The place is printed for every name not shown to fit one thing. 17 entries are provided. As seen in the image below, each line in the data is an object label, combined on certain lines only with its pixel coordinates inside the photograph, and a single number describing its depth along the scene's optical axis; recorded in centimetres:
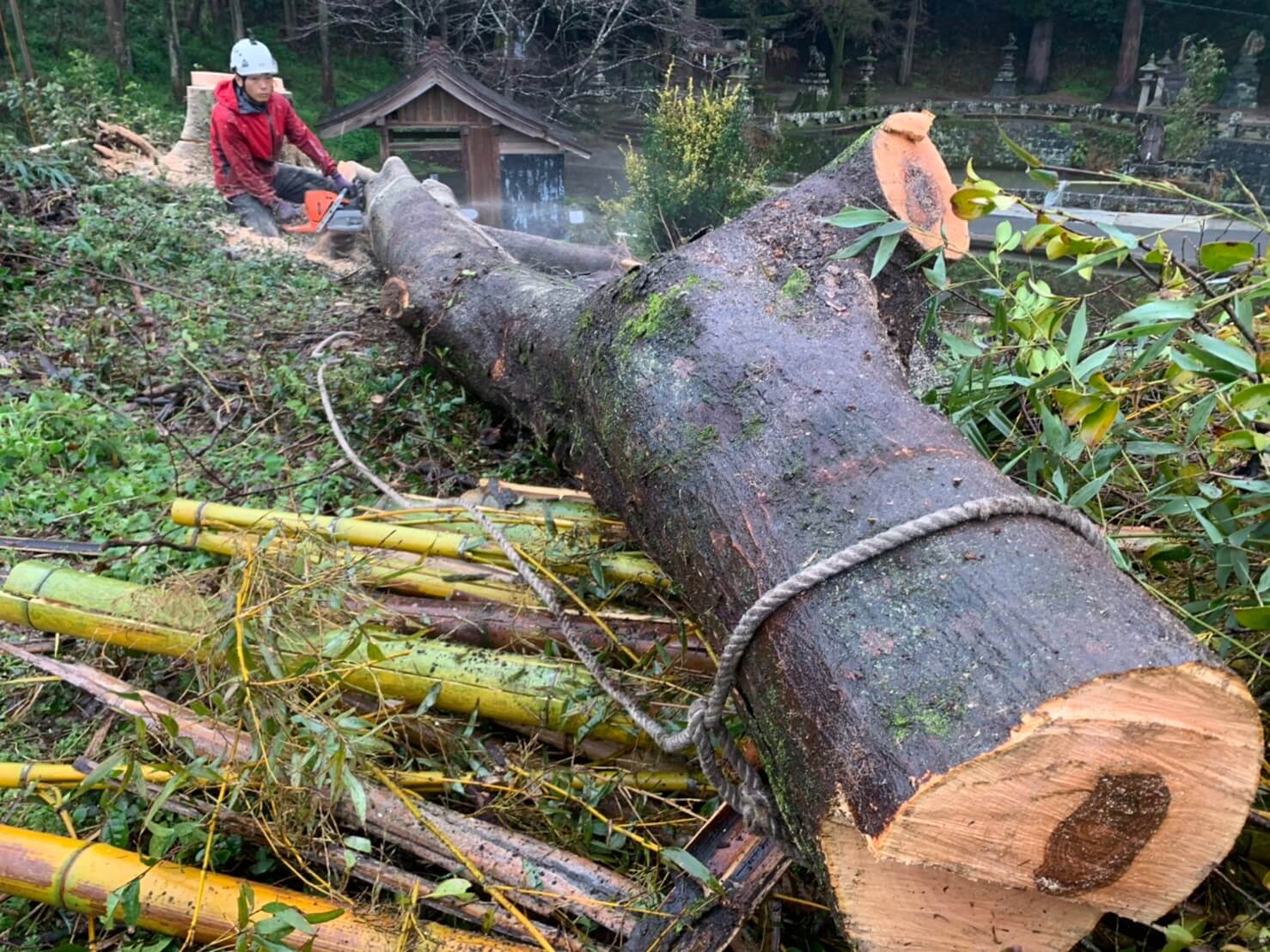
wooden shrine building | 844
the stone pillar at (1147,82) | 2012
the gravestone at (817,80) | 2238
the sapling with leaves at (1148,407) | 137
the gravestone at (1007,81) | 2427
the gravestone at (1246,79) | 2014
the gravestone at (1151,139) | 1805
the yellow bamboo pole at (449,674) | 183
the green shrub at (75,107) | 775
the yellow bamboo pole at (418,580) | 214
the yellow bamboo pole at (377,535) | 219
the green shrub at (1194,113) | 1706
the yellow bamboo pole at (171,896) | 148
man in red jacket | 713
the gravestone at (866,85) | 2309
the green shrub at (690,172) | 945
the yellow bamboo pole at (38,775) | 179
